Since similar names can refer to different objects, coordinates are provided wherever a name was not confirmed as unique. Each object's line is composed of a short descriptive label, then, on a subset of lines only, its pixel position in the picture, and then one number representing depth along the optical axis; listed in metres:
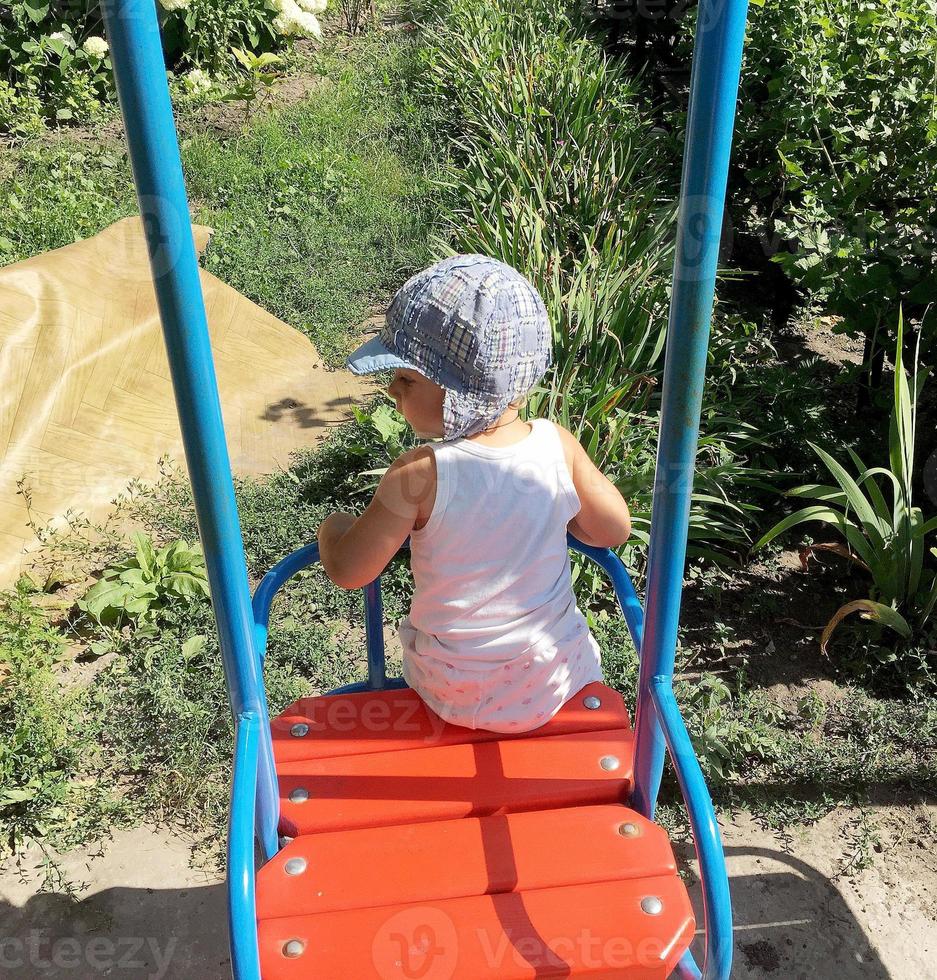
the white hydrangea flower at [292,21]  6.68
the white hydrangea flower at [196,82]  6.12
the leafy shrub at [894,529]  2.59
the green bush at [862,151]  3.12
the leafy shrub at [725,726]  2.34
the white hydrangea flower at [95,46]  5.89
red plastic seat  1.26
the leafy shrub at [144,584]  2.77
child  1.37
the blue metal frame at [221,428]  0.85
